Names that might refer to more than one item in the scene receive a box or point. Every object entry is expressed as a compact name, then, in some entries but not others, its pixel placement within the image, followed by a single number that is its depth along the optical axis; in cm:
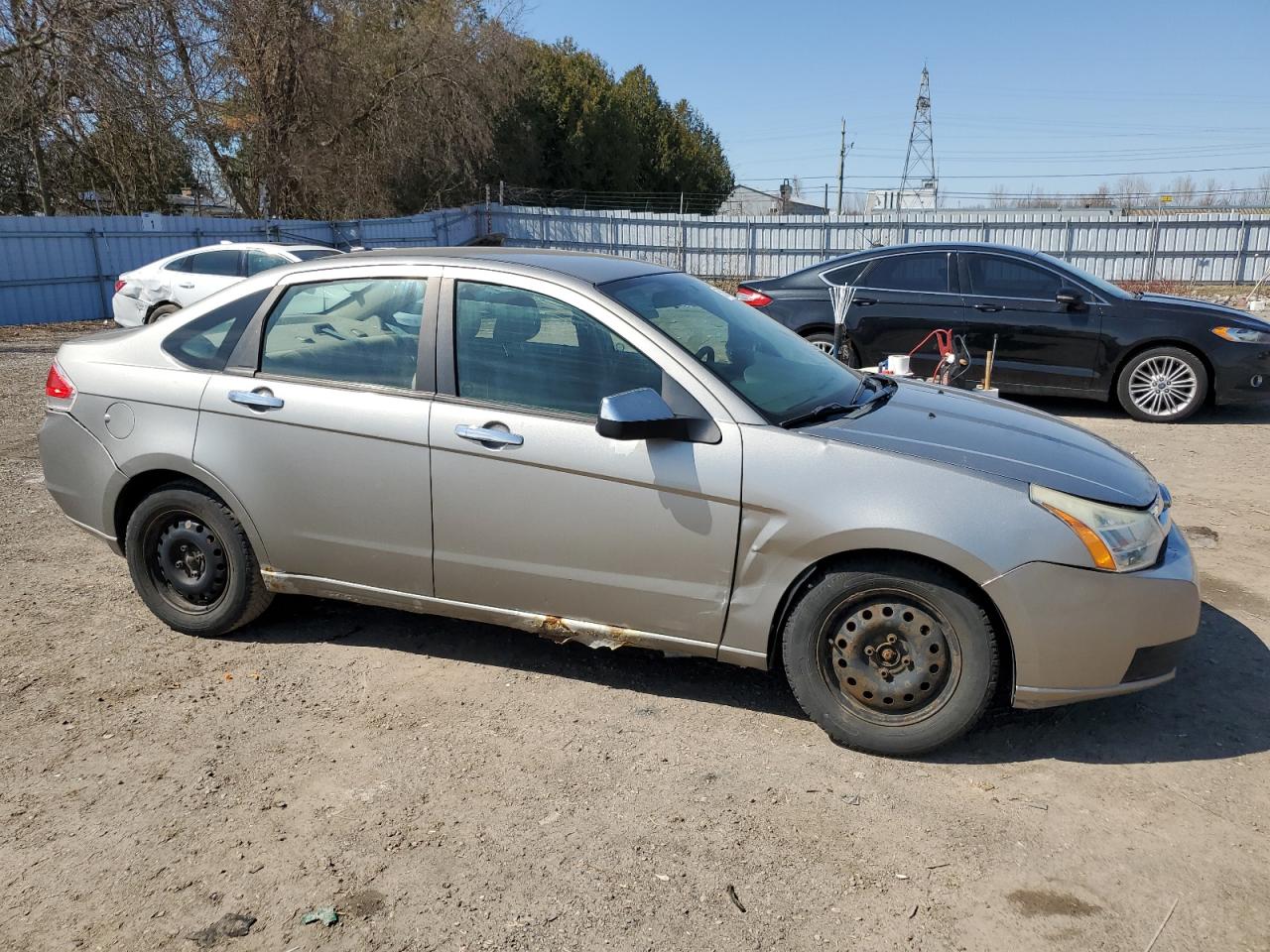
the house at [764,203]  4872
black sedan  895
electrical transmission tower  4175
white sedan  1390
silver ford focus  343
